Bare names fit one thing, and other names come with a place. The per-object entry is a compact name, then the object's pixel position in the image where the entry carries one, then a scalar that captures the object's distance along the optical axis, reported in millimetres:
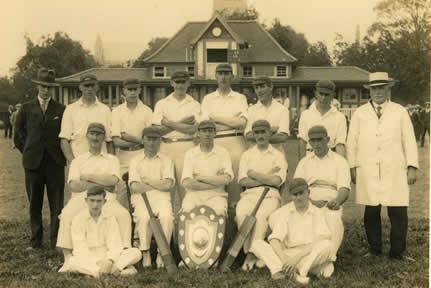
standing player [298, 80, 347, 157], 6054
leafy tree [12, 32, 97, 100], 31158
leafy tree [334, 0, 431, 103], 15158
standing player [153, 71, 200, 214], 6324
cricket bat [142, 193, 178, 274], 5305
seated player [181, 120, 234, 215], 5777
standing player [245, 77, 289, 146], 6254
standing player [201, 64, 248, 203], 6371
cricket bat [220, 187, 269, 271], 5364
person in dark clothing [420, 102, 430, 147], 17344
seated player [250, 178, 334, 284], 4961
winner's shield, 5332
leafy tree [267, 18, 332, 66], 40356
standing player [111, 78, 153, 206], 6312
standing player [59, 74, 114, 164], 6184
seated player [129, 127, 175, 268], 5609
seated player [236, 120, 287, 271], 5613
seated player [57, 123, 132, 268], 5496
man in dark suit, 6188
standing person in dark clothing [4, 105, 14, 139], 24669
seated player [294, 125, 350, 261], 5453
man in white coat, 5766
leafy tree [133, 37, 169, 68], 38500
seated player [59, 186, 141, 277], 5152
